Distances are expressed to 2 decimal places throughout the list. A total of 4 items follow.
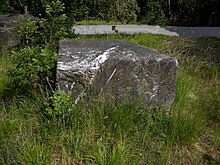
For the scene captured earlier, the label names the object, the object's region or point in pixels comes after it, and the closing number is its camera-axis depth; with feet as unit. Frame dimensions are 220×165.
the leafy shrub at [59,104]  8.80
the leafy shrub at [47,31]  11.27
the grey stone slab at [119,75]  9.41
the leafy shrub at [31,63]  9.49
